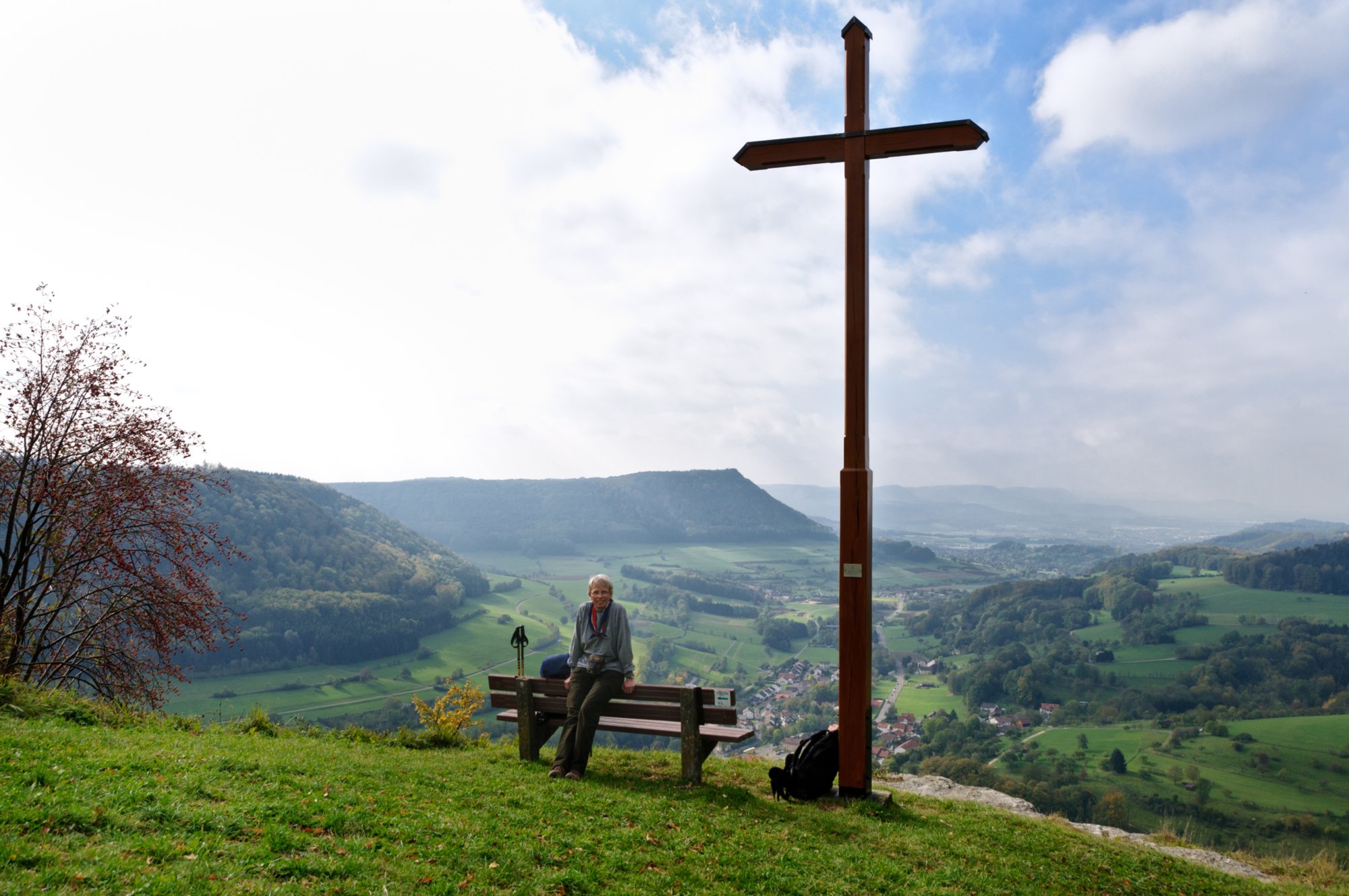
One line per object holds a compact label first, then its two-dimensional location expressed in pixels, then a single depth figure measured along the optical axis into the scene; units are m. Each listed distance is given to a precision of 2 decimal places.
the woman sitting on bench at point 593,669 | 8.17
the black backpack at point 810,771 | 7.97
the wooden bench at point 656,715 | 8.09
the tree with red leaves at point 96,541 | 11.66
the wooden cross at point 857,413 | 7.98
